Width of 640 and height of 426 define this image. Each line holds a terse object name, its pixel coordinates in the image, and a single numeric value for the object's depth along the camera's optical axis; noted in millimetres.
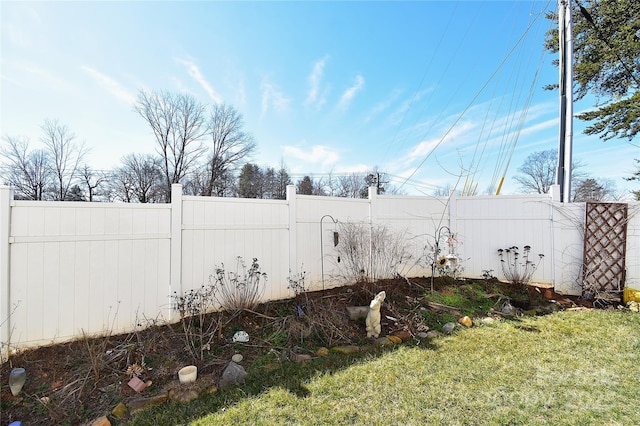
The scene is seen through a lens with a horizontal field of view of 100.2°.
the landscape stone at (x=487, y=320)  3660
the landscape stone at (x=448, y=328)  3417
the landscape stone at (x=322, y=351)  2848
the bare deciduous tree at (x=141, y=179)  20656
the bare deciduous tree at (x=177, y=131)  19500
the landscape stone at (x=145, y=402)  2061
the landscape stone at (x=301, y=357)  2738
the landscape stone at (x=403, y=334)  3254
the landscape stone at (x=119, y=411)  1989
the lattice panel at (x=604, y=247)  4508
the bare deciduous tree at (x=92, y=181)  19492
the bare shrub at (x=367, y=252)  4641
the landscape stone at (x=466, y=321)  3621
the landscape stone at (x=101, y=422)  1867
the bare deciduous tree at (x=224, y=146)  20859
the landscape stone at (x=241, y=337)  3029
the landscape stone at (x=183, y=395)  2145
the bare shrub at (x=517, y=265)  4871
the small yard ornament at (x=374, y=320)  3248
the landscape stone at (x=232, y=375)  2367
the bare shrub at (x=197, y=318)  2807
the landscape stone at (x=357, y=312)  3574
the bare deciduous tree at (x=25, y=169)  17391
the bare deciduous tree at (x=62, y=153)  18062
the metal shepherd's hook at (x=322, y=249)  4535
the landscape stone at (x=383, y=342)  3090
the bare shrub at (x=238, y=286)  3533
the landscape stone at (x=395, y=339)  3152
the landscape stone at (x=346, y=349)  2916
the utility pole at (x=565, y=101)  5250
